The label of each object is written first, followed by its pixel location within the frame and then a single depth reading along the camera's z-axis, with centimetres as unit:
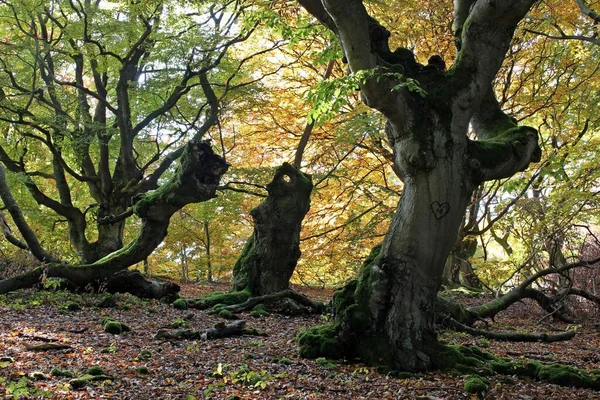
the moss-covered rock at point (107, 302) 893
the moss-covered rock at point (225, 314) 891
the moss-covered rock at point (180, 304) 951
